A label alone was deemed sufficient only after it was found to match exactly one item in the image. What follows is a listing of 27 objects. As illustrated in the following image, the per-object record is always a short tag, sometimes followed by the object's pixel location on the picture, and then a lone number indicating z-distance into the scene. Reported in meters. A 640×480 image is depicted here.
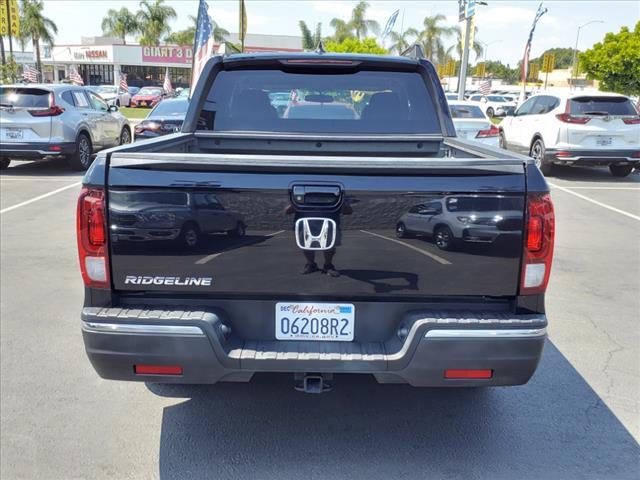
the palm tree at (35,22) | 59.81
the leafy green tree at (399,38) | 53.16
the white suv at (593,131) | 12.54
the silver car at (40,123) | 11.95
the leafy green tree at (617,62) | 21.58
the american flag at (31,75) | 34.91
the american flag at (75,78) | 36.59
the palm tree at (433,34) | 54.25
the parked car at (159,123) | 13.17
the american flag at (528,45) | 31.03
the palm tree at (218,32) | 58.16
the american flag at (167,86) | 37.49
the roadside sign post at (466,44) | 22.55
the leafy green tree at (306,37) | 46.58
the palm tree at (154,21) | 61.25
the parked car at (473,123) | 13.31
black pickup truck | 2.55
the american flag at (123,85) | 39.22
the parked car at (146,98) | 40.84
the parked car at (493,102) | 35.24
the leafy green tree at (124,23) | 62.91
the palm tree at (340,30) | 51.66
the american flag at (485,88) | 38.96
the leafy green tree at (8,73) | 30.09
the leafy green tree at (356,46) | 43.94
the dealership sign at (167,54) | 59.56
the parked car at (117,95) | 40.94
